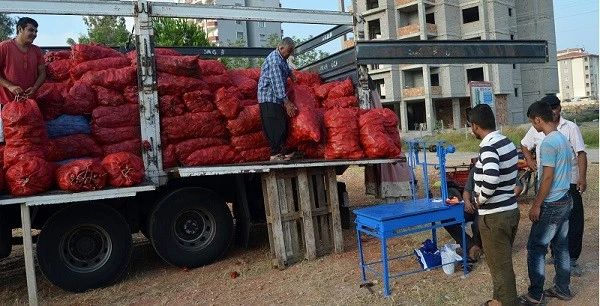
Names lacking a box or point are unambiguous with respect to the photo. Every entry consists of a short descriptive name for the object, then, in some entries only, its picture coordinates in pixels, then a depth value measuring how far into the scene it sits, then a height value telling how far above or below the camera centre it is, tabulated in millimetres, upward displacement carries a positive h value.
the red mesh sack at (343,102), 7195 +392
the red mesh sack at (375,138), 6246 -141
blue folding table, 4496 -842
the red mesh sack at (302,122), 6055 +136
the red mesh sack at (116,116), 5695 +381
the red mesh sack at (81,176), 4985 -224
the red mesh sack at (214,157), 5883 -179
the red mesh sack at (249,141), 6156 -37
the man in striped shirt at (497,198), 3811 -617
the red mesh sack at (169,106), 5895 +452
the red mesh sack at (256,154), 6180 -202
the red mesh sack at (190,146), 5906 -32
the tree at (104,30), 37525 +9261
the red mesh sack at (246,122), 6141 +196
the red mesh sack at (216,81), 6445 +762
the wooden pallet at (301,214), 5832 -939
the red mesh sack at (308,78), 8055 +865
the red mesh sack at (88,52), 6141 +1205
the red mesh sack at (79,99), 5637 +590
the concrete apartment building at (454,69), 37719 +3868
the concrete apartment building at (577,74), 113562 +7858
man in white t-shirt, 4691 -619
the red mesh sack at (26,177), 4820 -184
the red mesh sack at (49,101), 5440 +581
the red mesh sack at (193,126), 5891 +197
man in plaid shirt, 6016 +419
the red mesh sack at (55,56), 6383 +1242
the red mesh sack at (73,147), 5352 +64
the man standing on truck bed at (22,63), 5395 +1012
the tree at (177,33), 28281 +6264
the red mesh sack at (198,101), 6004 +485
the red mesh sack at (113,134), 5688 +182
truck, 5242 -594
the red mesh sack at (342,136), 6215 -72
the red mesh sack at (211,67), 6652 +971
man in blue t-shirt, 4012 -796
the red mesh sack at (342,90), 7320 +568
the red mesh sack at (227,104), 6137 +430
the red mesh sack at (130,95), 5852 +612
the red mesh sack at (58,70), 6129 +1010
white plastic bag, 5000 -1339
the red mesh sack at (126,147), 5703 +23
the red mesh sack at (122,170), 5219 -209
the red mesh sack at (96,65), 6012 +1009
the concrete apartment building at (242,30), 57031 +12627
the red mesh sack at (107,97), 5766 +600
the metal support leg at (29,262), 4711 -954
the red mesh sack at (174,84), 5902 +695
